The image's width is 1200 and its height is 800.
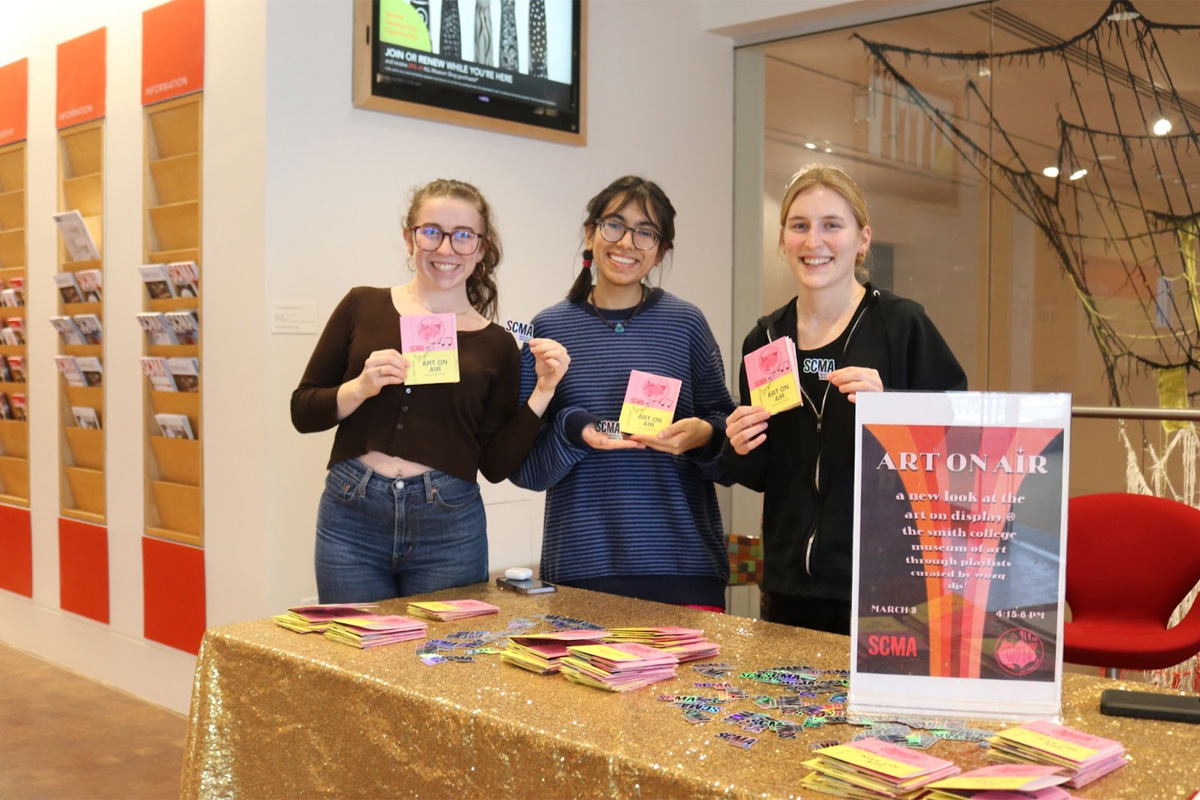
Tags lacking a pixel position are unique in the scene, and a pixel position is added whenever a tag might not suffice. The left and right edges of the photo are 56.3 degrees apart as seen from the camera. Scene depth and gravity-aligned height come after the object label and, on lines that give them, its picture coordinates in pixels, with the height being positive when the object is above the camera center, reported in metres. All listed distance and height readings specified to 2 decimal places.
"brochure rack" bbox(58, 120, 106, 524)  4.56 +0.02
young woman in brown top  2.40 -0.15
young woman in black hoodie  2.12 -0.08
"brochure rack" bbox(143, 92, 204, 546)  4.02 +0.36
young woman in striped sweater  2.46 -0.22
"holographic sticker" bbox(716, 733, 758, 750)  1.39 -0.48
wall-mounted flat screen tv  3.90 +1.09
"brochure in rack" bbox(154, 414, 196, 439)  4.08 -0.26
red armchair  2.90 -0.57
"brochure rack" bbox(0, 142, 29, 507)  5.11 +0.37
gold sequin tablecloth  1.34 -0.49
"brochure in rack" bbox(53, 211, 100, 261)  4.53 +0.48
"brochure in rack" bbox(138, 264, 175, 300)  4.12 +0.27
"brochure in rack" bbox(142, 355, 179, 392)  4.13 -0.07
